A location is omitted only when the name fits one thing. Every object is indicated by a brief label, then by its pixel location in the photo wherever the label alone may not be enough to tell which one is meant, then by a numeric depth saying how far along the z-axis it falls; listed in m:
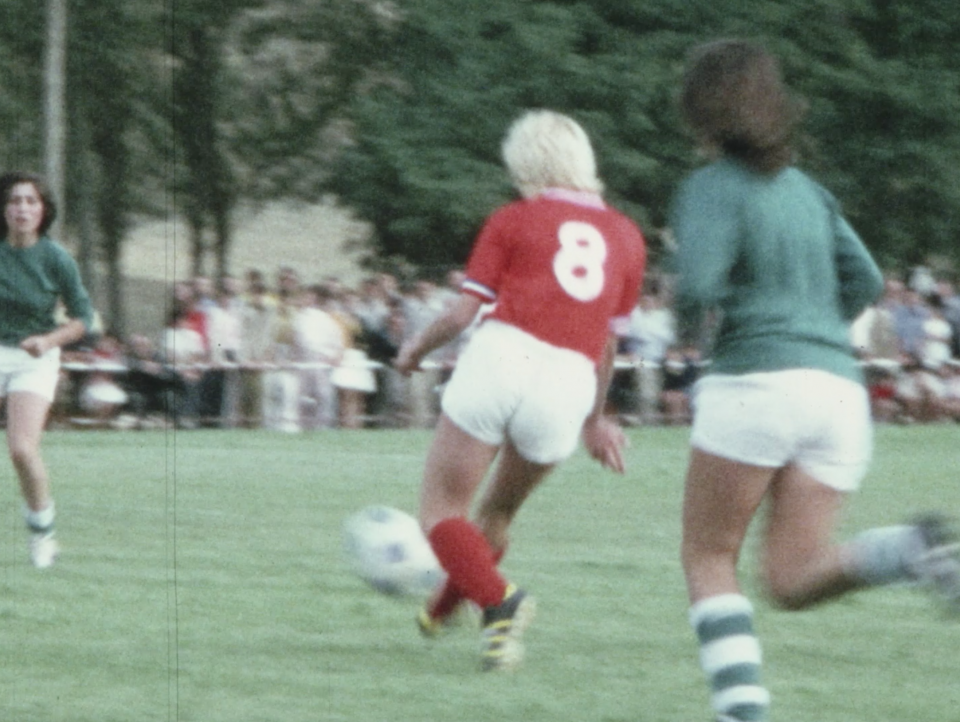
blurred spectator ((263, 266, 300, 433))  21.28
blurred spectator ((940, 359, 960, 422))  23.94
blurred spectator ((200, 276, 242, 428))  21.34
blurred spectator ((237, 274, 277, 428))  21.33
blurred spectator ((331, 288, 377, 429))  21.86
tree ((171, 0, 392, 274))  37.16
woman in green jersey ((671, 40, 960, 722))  5.19
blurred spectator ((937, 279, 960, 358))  24.27
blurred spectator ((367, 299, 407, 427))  22.26
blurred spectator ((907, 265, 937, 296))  25.64
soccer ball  7.19
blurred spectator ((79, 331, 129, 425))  22.36
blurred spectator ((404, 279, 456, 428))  22.17
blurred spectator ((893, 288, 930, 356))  23.72
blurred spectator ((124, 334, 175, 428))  22.38
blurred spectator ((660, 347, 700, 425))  22.75
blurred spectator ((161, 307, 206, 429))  21.38
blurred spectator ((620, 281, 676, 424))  22.55
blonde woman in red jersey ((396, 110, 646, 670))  6.81
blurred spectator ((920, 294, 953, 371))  23.73
